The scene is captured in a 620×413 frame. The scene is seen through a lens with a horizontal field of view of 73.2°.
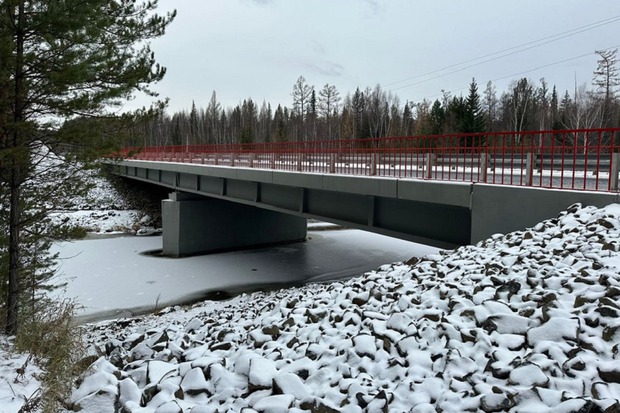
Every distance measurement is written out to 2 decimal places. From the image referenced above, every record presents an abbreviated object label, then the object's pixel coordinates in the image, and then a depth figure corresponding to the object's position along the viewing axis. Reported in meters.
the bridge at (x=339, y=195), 7.89
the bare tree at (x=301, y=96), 71.93
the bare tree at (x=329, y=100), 70.25
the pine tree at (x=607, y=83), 42.88
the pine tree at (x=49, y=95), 7.07
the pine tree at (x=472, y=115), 41.62
